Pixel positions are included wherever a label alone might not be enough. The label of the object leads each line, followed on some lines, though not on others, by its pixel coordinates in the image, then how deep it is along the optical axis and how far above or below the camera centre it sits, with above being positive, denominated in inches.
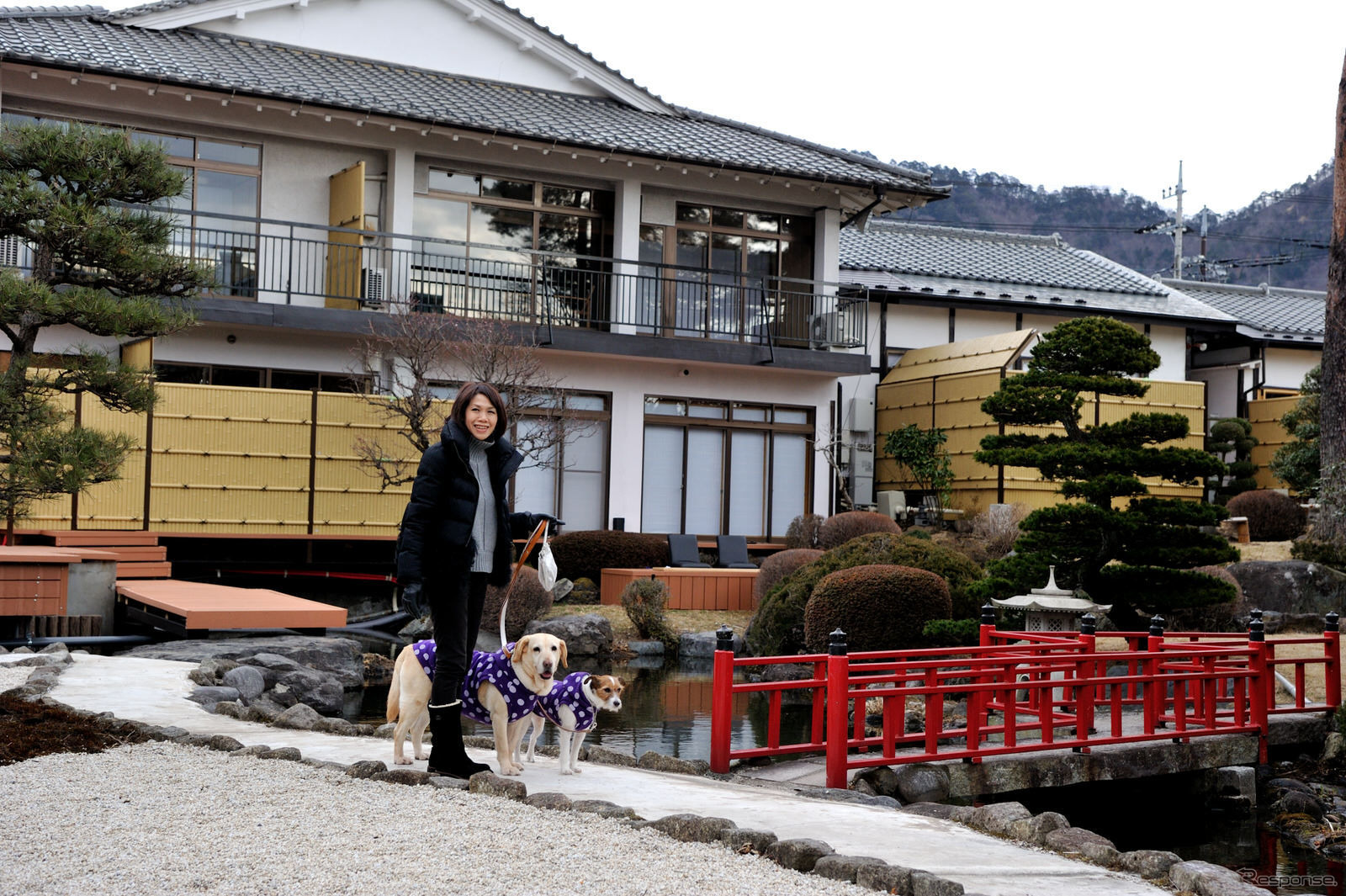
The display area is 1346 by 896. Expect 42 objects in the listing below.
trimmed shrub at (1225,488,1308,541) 860.6 -8.6
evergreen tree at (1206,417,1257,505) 1017.5 +42.8
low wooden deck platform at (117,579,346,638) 485.4 -49.5
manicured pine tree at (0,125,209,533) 355.3 +59.7
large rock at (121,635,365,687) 460.8 -61.3
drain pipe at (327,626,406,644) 615.2 -71.1
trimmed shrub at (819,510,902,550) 783.1 -19.0
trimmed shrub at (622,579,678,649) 662.5 -61.3
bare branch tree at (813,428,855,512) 868.0 +25.2
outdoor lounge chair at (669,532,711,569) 778.2 -37.2
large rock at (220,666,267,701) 413.7 -64.0
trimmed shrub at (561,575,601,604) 729.0 -58.5
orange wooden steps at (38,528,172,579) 620.4 -32.3
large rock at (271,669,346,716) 438.0 -70.4
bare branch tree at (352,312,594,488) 685.3 +63.6
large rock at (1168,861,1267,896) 204.2 -60.6
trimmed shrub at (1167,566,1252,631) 597.0 -53.5
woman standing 243.6 -9.7
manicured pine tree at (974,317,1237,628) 547.8 +7.6
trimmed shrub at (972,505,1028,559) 743.7 -18.7
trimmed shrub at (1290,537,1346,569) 677.3 -25.2
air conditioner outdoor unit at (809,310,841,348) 877.8 +112.4
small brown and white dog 256.7 -41.6
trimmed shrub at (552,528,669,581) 755.4 -36.7
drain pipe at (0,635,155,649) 490.9 -62.7
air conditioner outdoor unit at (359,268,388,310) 751.7 +115.3
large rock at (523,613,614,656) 621.3 -68.8
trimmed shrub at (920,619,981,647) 507.5 -52.6
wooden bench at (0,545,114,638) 497.4 -44.7
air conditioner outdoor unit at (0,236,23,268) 673.0 +118.8
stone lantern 497.4 -41.5
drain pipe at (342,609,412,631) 651.5 -69.0
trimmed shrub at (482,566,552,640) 633.0 -58.2
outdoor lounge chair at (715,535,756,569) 812.6 -37.2
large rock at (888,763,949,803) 325.4 -72.8
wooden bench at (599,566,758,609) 732.0 -54.2
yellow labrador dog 248.5 -39.1
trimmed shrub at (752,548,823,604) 691.4 -38.4
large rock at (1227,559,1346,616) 637.9 -41.1
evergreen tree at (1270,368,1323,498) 841.5 +37.4
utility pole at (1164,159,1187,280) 1744.6 +367.9
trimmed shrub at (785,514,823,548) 831.7 -24.1
